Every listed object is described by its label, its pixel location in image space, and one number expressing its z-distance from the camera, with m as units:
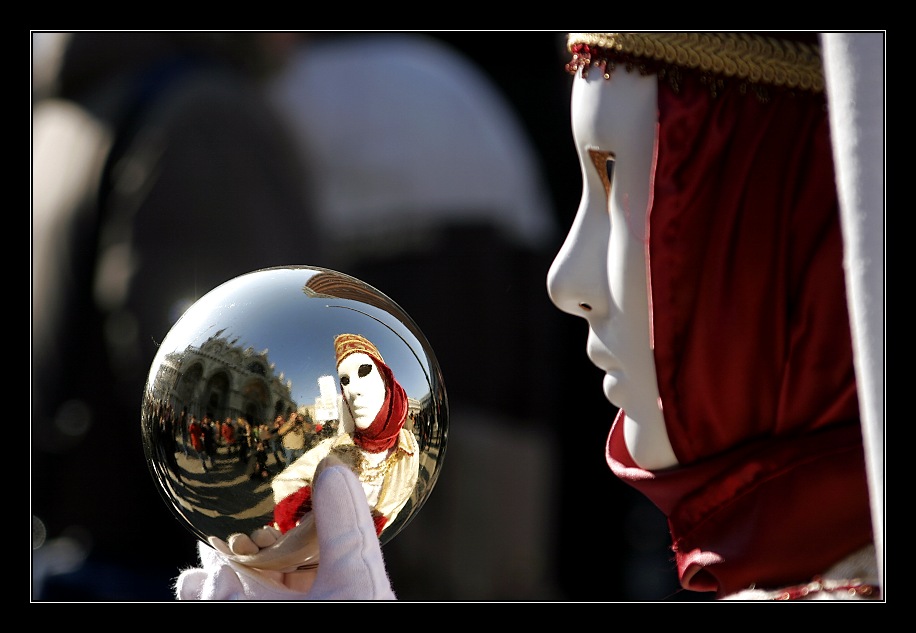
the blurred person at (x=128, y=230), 8.34
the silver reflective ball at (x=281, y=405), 2.31
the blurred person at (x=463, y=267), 8.45
